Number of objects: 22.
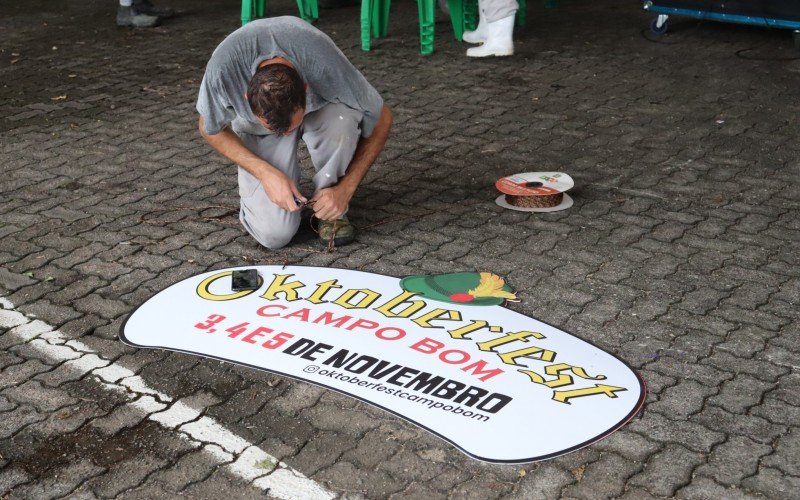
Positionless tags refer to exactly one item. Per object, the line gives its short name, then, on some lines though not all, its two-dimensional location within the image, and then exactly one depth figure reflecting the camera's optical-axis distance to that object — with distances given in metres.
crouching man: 3.84
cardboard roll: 4.78
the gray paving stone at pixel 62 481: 2.90
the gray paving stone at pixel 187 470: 2.92
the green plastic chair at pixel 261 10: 8.25
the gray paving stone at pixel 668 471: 2.81
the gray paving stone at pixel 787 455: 2.88
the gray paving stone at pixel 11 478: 2.93
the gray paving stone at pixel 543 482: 2.80
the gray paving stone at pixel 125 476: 2.90
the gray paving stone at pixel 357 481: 2.84
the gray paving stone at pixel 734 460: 2.85
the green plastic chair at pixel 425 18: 7.68
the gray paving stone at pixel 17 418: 3.20
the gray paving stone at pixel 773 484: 2.78
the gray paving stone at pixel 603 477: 2.80
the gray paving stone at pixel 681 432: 3.01
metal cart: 7.33
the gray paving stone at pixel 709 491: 2.77
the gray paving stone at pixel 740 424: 3.05
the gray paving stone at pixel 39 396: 3.34
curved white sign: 3.12
